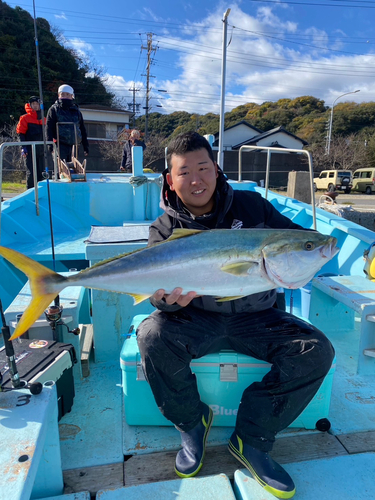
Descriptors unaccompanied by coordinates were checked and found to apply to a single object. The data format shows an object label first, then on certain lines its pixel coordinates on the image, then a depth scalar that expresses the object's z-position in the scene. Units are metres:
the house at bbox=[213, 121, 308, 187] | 30.48
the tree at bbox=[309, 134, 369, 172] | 38.31
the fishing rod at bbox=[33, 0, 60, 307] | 2.56
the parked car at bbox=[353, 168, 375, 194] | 29.66
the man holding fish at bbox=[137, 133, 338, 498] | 1.78
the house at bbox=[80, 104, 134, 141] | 39.09
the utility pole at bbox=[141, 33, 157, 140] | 41.94
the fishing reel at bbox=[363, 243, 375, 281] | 3.24
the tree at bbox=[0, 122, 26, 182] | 23.19
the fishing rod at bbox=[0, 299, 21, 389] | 1.73
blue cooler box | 2.10
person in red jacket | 7.79
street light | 39.66
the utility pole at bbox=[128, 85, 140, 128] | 46.28
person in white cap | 7.40
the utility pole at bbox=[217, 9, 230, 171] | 9.36
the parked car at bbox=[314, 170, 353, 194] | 28.67
